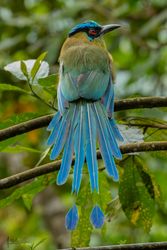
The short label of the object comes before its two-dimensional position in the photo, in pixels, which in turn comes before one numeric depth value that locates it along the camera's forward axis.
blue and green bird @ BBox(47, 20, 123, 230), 4.28
